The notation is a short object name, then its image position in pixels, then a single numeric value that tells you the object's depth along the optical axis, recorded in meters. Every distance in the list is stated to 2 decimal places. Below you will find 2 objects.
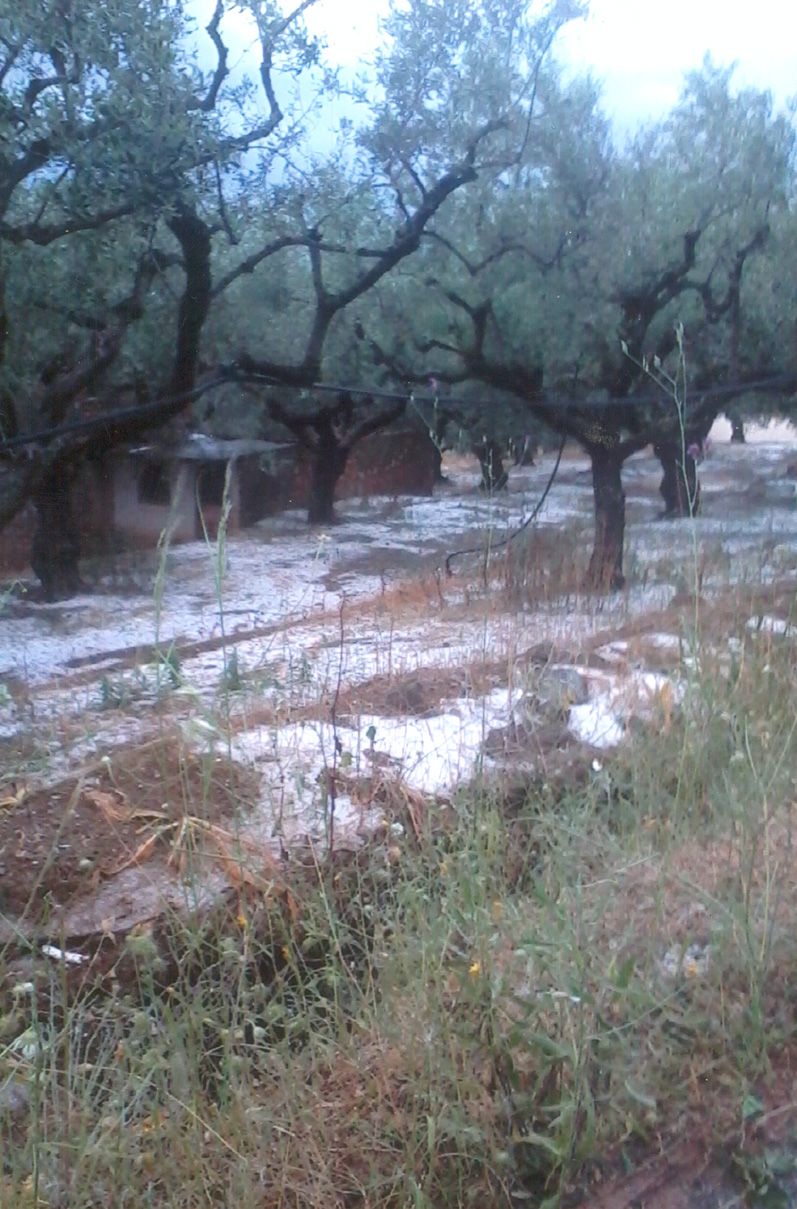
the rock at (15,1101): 2.45
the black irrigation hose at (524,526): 6.69
